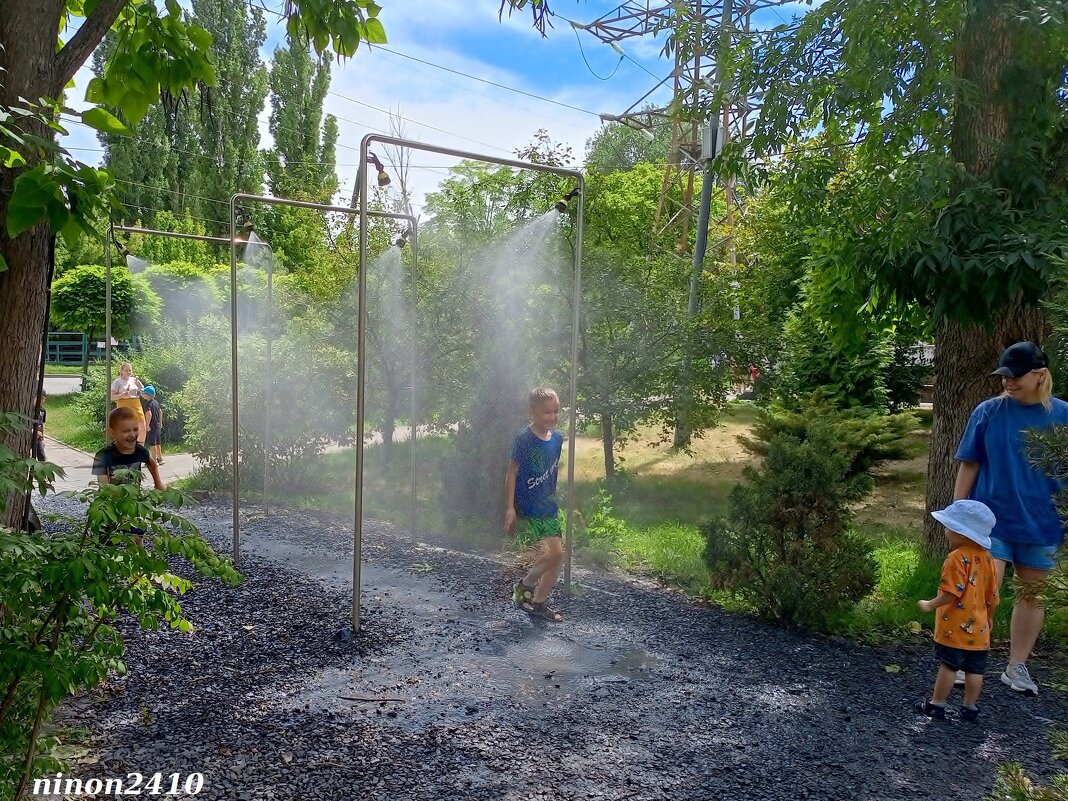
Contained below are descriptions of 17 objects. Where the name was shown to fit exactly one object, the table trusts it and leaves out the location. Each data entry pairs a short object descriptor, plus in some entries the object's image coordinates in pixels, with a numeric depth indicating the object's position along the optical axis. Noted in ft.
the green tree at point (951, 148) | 18.34
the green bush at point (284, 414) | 34.27
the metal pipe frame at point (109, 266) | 27.99
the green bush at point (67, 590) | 7.50
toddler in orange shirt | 12.67
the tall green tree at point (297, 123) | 116.88
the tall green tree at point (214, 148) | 103.14
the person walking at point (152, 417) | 35.73
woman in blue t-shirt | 13.70
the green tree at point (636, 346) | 32.48
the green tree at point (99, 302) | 69.21
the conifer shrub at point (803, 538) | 16.71
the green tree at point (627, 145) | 170.60
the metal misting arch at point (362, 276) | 16.05
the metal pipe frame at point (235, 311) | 16.16
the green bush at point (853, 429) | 20.71
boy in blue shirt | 17.67
